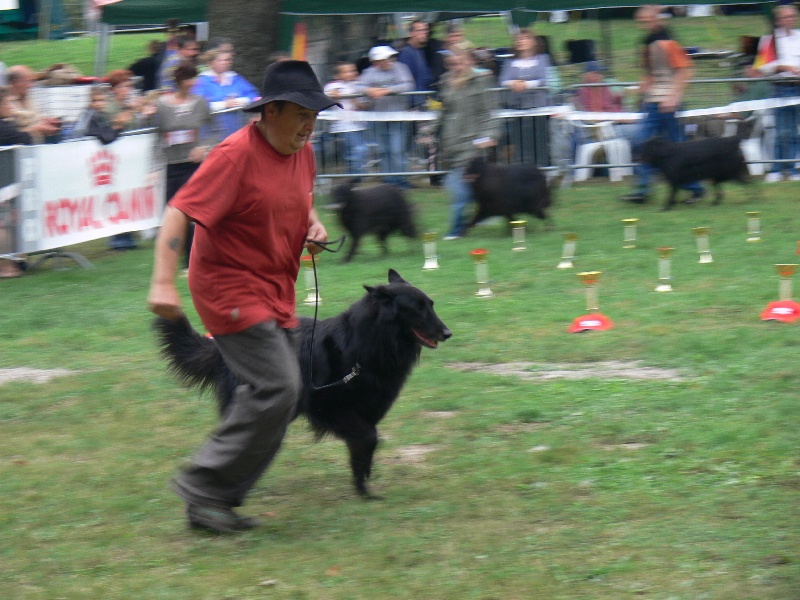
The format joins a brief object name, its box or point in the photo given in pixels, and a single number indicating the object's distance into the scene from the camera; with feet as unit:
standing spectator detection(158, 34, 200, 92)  46.10
